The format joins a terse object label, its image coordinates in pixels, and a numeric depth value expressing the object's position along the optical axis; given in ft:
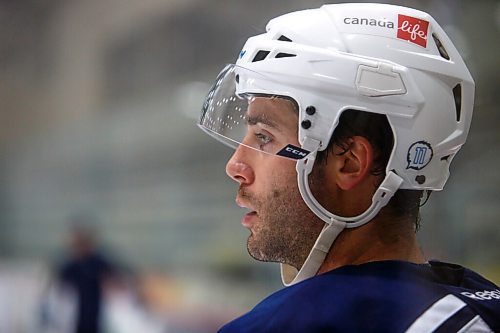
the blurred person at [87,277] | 29.25
